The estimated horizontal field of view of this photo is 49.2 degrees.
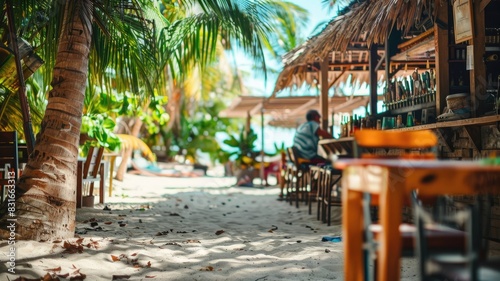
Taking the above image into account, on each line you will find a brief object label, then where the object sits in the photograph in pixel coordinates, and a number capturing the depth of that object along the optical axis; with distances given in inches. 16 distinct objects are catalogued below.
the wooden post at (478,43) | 189.6
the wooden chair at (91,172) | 282.0
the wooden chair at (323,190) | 261.3
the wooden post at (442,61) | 218.2
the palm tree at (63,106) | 179.2
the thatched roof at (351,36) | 215.0
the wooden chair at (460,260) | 74.7
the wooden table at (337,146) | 320.4
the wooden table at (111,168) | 361.6
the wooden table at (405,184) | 78.9
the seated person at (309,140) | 342.3
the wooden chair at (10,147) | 218.8
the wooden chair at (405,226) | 88.5
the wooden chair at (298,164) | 334.6
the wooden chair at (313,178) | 297.1
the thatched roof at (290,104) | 528.7
